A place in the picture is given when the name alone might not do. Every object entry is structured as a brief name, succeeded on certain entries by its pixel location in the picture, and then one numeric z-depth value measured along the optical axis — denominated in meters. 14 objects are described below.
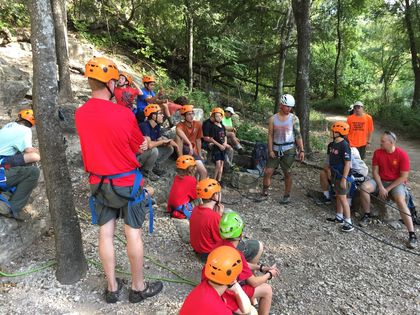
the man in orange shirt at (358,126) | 8.80
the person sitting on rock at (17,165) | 4.50
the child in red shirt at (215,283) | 2.73
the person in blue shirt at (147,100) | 7.91
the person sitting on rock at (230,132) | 9.65
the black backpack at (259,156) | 9.39
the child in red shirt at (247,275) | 3.67
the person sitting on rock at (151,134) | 7.12
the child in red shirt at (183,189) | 6.07
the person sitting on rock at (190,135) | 7.49
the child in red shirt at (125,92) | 6.84
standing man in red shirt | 3.29
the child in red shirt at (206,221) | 4.55
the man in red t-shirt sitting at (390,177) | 6.72
